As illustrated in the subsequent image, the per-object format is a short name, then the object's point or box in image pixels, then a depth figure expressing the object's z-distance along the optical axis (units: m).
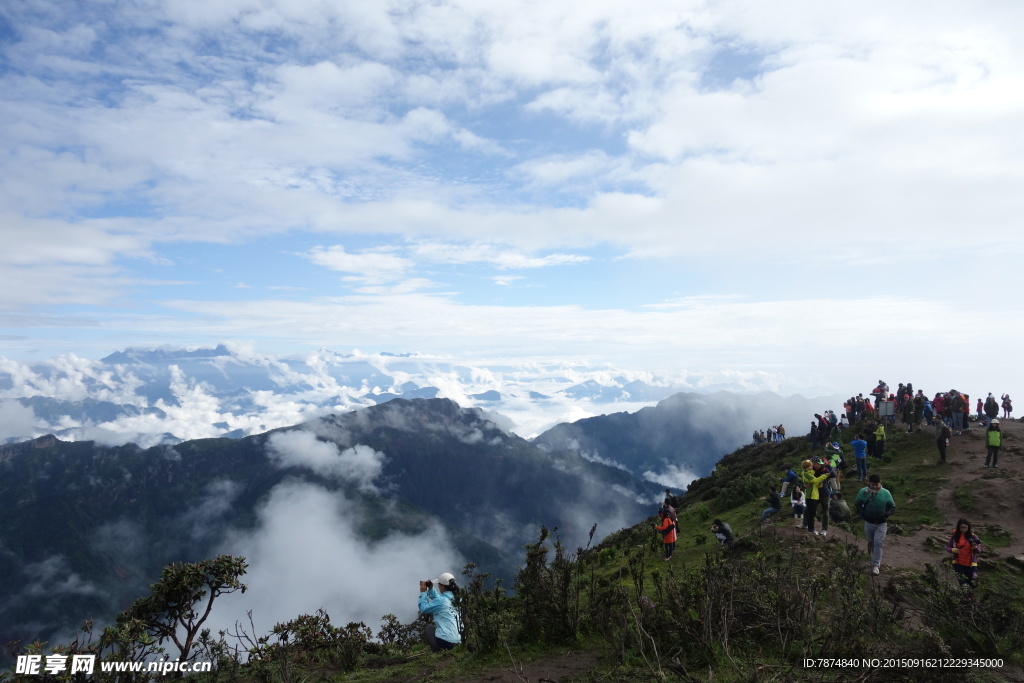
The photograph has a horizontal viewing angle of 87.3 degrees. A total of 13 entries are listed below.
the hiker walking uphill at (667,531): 14.70
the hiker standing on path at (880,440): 22.88
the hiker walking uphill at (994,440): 19.45
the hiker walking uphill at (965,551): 10.49
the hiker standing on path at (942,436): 20.86
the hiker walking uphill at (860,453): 19.34
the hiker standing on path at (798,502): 15.64
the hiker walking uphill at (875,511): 11.30
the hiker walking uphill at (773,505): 16.45
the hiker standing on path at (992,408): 26.02
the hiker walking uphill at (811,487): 13.96
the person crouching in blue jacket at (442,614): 9.75
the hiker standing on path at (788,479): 19.48
